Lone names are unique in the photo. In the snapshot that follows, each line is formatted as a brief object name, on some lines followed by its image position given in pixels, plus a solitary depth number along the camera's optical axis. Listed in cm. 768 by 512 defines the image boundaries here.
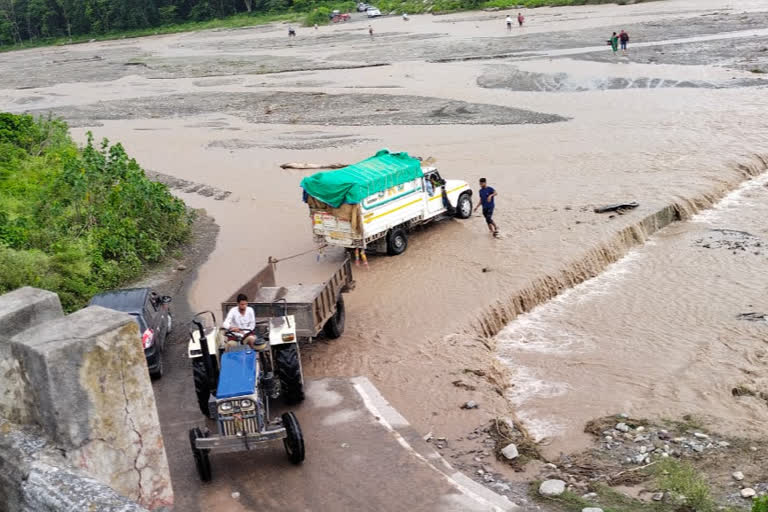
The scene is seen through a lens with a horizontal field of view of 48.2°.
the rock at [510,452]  1163
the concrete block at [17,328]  539
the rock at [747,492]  1041
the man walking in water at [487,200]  2089
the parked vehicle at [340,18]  8806
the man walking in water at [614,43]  4591
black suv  1431
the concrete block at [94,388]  501
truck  1936
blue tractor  1052
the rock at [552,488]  1061
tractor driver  1258
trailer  1395
